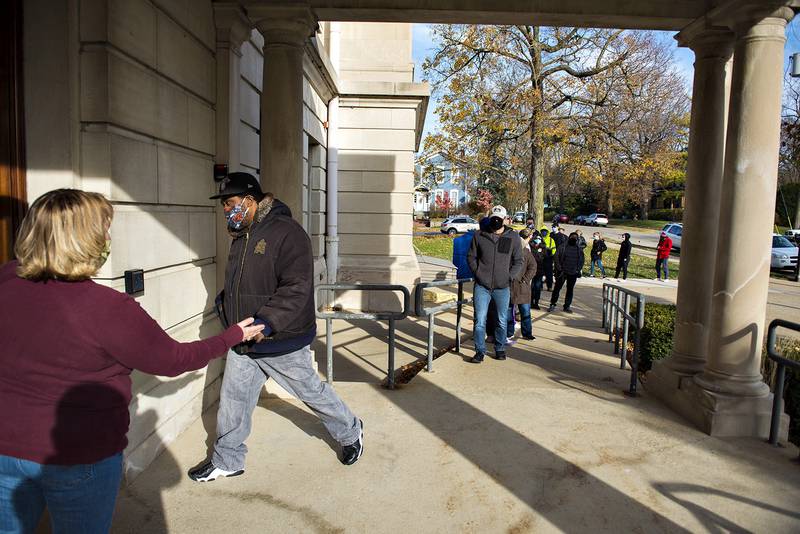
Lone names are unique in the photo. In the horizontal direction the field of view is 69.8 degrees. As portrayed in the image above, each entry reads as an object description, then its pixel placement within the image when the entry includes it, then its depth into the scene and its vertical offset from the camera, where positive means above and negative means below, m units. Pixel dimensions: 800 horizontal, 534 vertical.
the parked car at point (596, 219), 54.84 -0.11
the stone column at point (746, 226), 4.51 -0.02
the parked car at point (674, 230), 28.36 -0.46
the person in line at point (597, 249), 19.14 -1.02
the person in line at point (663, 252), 19.14 -1.04
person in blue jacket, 9.47 -0.69
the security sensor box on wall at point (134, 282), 3.42 -0.48
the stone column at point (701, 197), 5.24 +0.23
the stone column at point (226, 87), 4.84 +1.01
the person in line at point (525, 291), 8.45 -1.11
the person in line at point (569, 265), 11.76 -0.99
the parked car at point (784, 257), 23.34 -1.30
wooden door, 3.04 +0.38
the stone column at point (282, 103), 5.09 +0.92
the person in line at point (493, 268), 6.77 -0.64
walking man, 3.46 -0.60
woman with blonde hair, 1.83 -0.53
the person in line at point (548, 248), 12.87 -0.71
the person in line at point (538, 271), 12.28 -1.18
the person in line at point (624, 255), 18.77 -1.19
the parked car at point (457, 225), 43.16 -0.88
